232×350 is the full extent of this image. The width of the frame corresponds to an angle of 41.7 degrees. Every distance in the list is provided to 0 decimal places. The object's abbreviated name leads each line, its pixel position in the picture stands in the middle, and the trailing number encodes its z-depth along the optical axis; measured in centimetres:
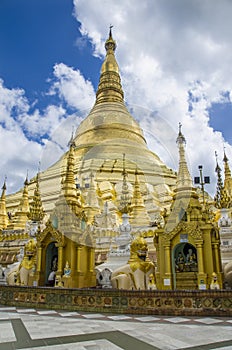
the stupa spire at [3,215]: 2649
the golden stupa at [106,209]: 1075
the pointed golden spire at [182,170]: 1615
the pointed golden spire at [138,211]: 2030
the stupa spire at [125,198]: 2111
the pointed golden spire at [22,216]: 2508
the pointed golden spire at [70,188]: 1452
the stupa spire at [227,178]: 2110
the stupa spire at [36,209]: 2000
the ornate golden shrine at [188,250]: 1020
